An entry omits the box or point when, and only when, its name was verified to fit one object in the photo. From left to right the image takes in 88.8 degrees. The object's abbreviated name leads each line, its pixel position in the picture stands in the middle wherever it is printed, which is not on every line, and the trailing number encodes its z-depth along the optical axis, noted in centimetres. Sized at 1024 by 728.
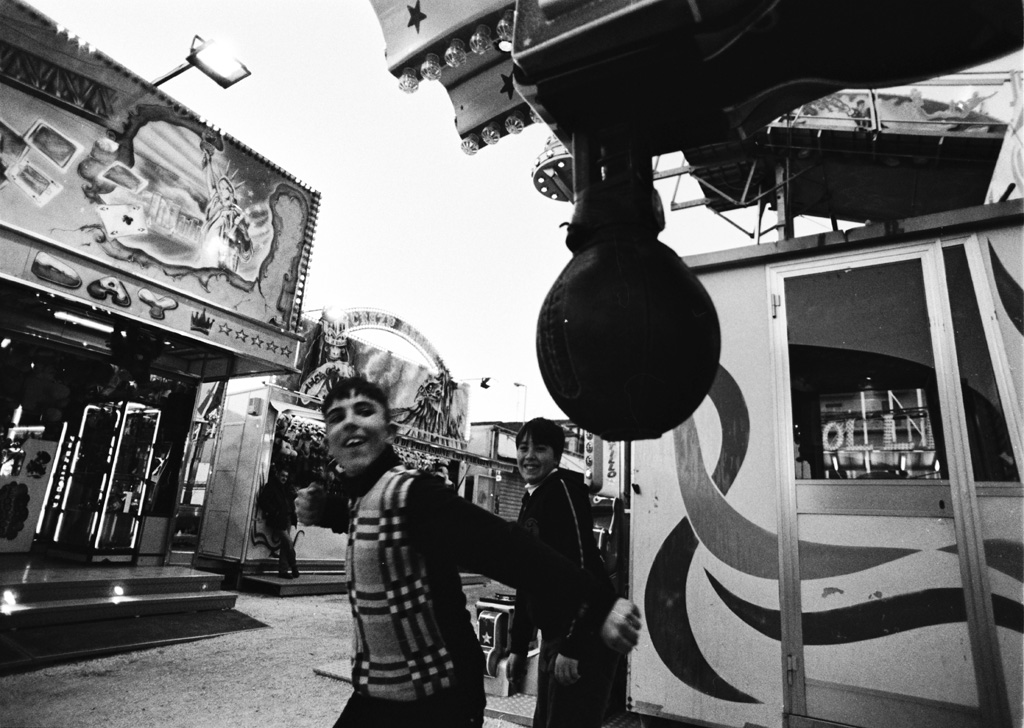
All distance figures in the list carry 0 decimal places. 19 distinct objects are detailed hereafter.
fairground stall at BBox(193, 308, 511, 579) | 1135
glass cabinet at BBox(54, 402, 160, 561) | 872
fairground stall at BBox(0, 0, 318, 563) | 575
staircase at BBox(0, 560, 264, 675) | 545
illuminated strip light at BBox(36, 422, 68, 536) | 915
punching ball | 140
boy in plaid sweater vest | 184
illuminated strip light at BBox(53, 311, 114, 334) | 800
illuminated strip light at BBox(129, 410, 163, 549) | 890
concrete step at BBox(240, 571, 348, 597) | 1027
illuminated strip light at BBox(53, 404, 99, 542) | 901
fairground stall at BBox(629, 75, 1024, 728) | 352
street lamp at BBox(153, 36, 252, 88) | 659
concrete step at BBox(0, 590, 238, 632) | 567
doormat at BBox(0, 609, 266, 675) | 509
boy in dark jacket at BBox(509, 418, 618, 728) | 271
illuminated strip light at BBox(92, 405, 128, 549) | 868
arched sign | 1377
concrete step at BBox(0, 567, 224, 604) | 601
